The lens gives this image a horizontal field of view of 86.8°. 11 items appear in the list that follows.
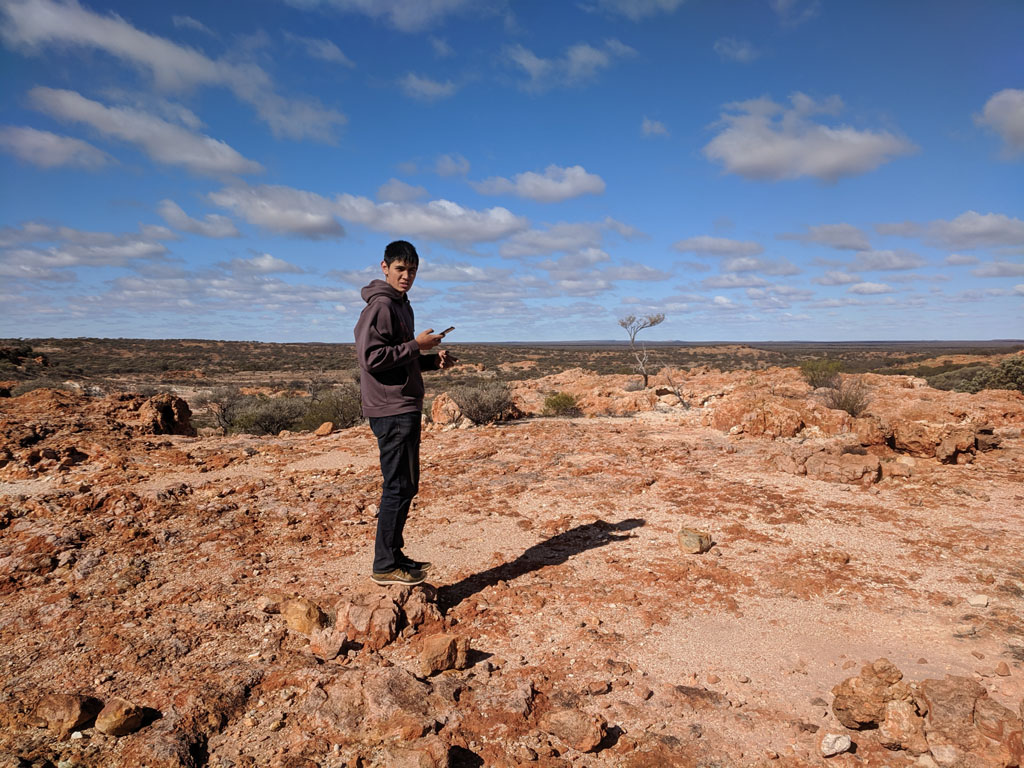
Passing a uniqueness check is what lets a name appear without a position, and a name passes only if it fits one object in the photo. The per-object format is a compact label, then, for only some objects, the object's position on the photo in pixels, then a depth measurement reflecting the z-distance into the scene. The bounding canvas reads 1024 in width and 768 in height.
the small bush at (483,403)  11.19
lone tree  22.25
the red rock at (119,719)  2.17
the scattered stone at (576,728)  2.22
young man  3.06
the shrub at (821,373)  15.67
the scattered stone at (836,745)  2.19
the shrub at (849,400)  10.73
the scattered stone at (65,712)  2.18
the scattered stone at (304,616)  3.03
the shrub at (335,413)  12.59
